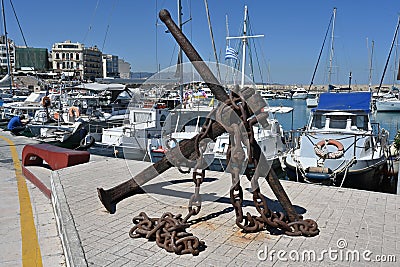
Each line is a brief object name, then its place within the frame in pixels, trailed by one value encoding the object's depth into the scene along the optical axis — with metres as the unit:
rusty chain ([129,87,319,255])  4.84
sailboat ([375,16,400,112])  50.25
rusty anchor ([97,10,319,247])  4.90
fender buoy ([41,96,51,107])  21.34
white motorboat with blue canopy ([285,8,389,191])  11.25
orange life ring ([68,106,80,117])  21.94
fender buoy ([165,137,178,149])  9.36
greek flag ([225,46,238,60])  15.80
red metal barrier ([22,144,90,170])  9.01
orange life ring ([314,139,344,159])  11.36
